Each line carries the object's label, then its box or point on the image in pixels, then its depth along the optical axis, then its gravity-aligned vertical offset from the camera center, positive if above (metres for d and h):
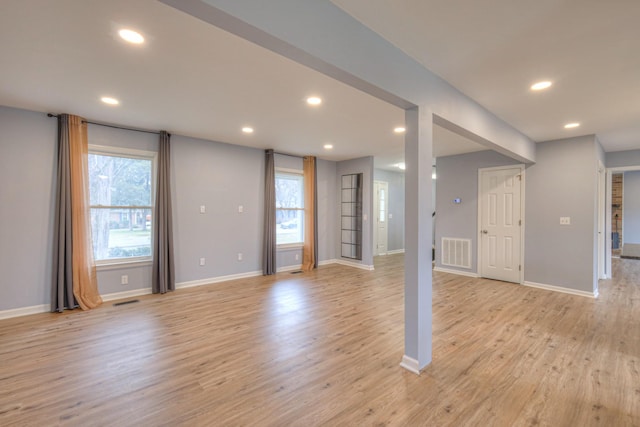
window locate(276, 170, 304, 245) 6.37 +0.09
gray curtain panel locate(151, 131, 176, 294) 4.54 -0.32
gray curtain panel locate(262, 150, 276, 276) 5.86 -0.11
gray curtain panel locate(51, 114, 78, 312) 3.73 -0.30
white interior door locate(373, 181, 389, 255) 8.61 -0.13
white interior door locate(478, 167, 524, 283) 5.25 -0.22
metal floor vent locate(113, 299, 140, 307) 4.04 -1.34
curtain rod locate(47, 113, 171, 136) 3.94 +1.31
